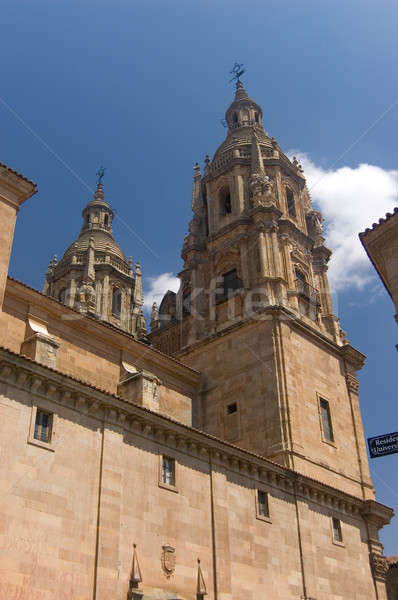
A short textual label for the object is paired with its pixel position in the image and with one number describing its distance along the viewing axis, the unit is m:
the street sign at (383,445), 17.30
